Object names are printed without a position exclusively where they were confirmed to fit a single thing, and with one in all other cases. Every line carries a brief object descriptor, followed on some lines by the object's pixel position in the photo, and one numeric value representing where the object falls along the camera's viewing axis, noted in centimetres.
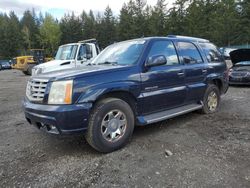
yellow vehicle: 1743
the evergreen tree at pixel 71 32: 4877
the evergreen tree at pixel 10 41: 4242
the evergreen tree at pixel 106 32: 4620
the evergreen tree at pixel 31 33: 4566
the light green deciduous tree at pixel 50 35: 4547
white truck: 833
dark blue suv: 278
